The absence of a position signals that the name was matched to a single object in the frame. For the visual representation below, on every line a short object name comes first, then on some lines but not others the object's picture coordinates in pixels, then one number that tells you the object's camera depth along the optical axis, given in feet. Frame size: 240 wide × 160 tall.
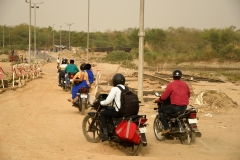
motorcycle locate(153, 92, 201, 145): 29.48
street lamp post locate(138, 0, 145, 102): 50.75
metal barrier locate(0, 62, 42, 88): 84.88
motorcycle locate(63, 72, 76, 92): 63.49
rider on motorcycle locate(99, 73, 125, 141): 26.86
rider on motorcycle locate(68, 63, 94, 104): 43.93
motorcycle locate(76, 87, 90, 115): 42.80
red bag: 25.18
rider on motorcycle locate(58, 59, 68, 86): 69.42
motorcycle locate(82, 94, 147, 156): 25.73
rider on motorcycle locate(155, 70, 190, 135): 30.07
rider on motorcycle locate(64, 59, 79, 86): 62.95
